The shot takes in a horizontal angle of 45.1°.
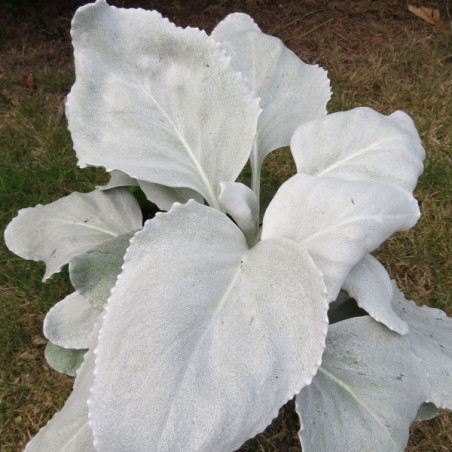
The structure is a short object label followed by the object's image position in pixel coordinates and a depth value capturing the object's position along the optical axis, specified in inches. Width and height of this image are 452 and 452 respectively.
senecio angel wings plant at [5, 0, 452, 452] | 25.5
